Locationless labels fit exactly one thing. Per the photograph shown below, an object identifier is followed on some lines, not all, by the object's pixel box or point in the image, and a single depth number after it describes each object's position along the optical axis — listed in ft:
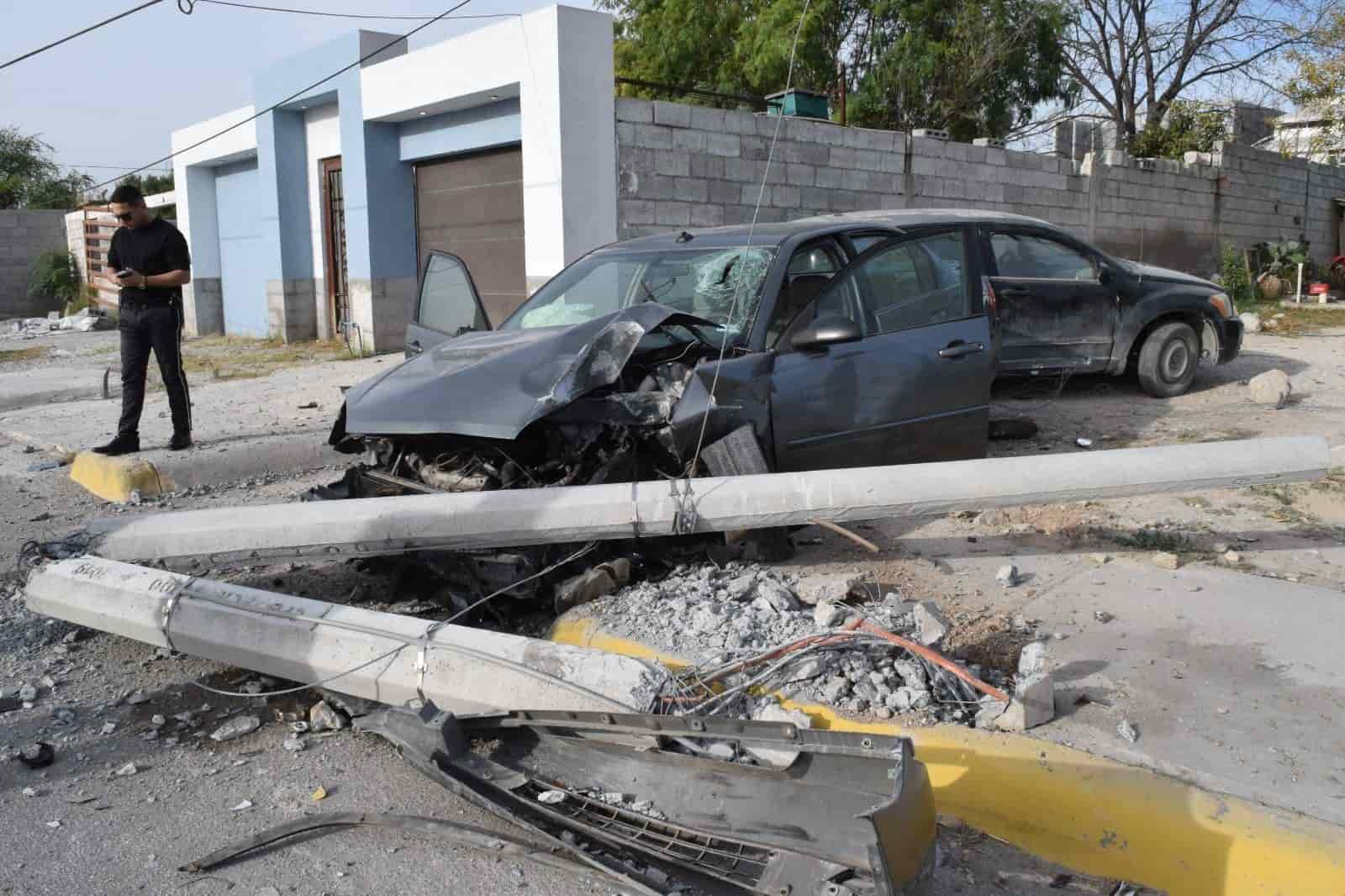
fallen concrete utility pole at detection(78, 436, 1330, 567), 13.39
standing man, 24.07
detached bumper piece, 7.80
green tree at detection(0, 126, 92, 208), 115.14
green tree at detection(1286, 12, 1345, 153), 61.00
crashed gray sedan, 14.33
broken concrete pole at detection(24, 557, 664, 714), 10.78
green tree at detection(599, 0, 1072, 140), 64.54
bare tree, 88.17
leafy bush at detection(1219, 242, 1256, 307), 66.64
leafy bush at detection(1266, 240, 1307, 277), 69.87
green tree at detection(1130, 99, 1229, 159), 72.43
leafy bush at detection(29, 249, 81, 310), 80.02
